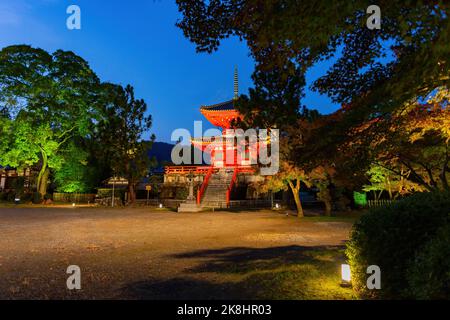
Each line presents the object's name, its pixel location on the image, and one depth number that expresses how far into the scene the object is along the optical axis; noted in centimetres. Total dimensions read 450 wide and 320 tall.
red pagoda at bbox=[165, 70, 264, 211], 2811
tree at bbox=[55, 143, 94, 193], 3297
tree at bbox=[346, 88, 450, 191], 565
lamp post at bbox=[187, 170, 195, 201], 2464
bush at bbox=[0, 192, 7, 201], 3157
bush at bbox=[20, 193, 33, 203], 2925
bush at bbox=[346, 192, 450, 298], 409
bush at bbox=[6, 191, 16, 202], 3052
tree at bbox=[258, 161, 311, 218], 1883
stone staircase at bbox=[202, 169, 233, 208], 2716
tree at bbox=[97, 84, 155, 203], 2920
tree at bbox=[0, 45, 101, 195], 2667
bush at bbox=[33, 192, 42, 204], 2888
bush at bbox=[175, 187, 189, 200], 3056
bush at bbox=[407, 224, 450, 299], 332
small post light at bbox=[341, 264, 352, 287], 557
